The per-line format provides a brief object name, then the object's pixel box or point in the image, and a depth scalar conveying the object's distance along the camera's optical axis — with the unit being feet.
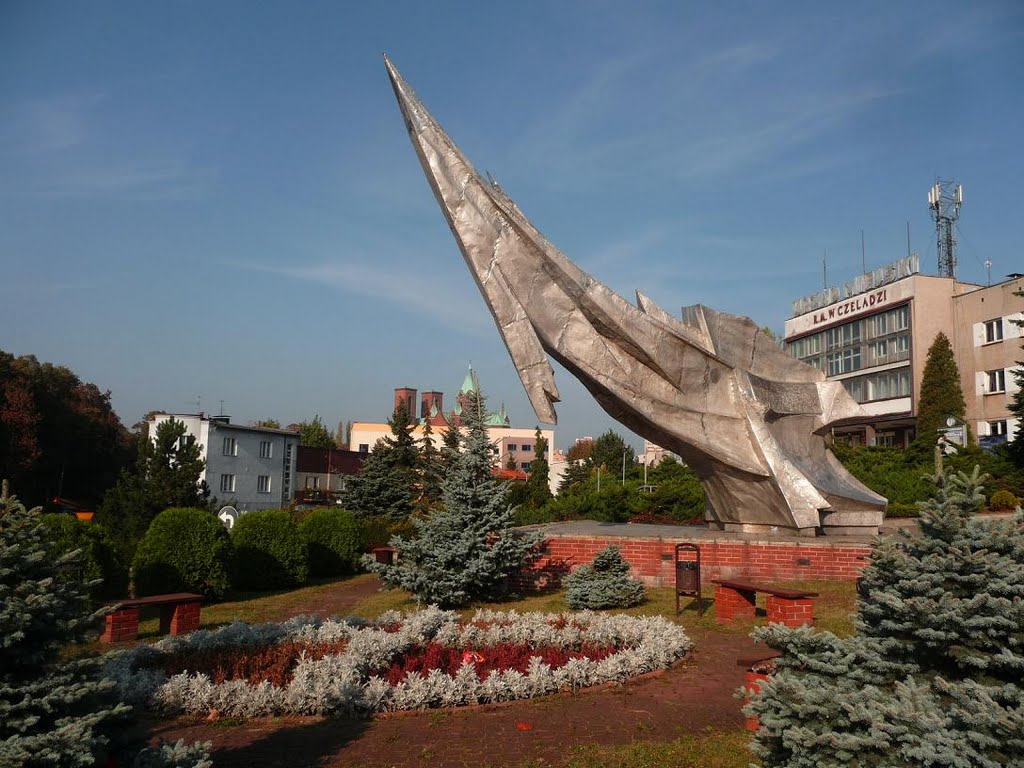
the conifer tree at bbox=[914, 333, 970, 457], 116.47
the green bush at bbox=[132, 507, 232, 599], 46.70
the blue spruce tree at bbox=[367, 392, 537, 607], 40.42
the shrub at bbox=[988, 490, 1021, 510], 74.79
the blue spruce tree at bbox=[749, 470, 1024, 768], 12.50
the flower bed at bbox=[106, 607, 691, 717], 22.91
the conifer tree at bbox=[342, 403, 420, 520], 91.61
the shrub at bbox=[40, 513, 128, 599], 45.44
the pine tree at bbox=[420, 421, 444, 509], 88.80
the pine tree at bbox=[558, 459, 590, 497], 161.85
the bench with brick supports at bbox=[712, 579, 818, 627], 31.37
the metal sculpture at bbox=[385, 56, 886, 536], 43.70
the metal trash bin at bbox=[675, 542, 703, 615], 35.94
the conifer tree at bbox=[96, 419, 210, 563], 56.39
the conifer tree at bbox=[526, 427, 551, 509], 101.14
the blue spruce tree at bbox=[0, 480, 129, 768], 12.01
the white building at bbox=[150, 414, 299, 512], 139.23
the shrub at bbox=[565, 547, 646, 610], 38.29
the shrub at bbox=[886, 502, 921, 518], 71.05
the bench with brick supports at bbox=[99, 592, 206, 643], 35.35
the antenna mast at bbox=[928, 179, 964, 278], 134.82
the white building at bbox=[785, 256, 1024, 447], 116.88
